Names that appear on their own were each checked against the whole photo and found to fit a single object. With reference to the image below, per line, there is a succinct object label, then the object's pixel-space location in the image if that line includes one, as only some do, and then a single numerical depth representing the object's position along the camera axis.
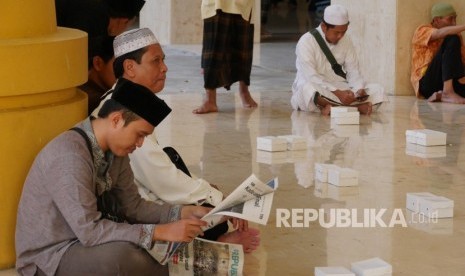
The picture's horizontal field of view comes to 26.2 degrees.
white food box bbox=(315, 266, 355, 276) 4.04
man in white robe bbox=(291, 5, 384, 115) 8.73
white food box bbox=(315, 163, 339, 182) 6.02
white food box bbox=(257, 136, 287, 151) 6.95
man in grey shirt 3.73
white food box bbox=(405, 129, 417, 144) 7.22
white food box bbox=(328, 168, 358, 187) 5.87
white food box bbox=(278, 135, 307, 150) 7.04
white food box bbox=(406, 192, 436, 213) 5.29
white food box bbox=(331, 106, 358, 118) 8.17
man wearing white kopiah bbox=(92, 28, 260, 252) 4.61
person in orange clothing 9.45
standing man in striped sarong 8.76
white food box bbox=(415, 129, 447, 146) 7.10
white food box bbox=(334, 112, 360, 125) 8.15
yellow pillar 4.25
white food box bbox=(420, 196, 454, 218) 5.17
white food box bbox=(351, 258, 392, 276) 4.14
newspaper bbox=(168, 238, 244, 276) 4.16
